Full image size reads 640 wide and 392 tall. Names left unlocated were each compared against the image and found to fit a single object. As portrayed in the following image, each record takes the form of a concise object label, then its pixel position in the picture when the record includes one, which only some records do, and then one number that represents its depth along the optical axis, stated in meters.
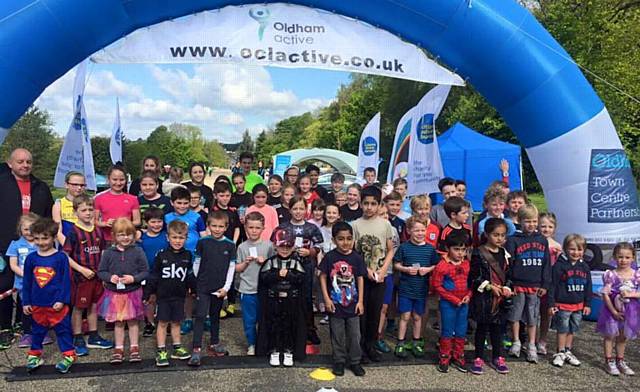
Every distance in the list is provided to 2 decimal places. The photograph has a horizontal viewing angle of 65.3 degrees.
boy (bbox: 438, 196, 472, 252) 4.65
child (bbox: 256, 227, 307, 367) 4.34
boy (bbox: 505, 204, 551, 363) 4.50
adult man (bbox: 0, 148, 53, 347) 4.66
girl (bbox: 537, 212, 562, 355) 4.76
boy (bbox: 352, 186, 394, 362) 4.50
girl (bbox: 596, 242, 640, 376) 4.31
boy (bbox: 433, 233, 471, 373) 4.29
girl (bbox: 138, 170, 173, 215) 5.18
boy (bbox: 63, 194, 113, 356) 4.45
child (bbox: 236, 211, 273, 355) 4.46
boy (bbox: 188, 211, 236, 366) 4.35
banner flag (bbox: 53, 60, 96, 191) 6.29
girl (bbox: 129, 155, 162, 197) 5.88
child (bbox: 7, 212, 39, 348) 4.27
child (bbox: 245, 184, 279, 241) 5.14
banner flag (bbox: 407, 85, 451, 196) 6.89
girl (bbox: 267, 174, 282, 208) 6.01
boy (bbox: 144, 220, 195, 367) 4.23
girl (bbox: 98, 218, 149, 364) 4.16
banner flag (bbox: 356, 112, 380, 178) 10.96
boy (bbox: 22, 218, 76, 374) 3.92
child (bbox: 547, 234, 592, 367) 4.53
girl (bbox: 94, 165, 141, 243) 4.85
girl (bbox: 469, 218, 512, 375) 4.32
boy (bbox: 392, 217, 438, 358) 4.50
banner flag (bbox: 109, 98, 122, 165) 8.94
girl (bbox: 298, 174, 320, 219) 6.15
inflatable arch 5.27
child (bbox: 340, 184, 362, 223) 5.55
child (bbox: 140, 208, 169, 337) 4.60
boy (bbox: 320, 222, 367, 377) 4.18
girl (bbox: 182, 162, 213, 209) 6.12
